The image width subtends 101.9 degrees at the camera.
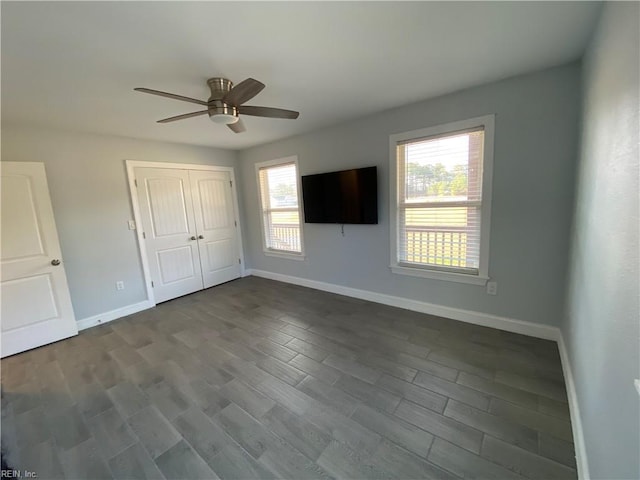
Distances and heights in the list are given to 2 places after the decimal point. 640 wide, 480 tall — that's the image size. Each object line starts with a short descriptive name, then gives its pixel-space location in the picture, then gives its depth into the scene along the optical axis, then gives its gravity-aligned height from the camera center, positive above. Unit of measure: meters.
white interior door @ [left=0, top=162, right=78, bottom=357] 2.69 -0.51
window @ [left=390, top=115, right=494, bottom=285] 2.57 -0.06
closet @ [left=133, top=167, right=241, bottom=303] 3.81 -0.30
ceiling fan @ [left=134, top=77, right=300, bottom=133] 1.86 +0.77
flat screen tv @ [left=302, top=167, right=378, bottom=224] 3.23 +0.06
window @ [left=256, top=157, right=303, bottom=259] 4.25 -0.04
